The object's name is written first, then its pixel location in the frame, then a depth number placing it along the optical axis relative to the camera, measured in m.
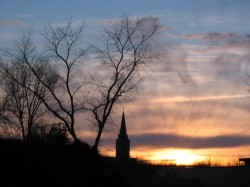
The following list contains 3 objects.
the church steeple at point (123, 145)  125.79
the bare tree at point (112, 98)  42.16
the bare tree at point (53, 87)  41.38
